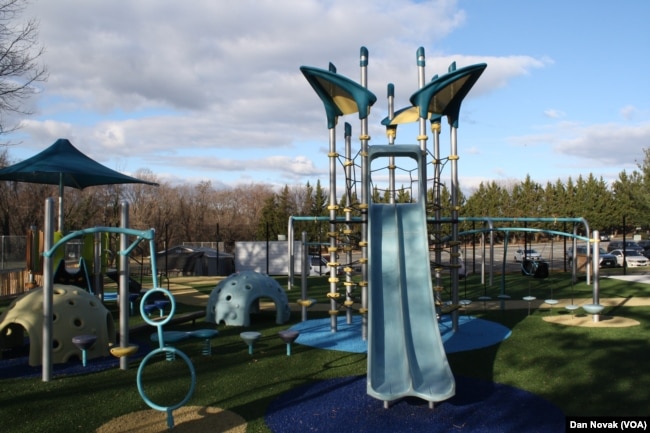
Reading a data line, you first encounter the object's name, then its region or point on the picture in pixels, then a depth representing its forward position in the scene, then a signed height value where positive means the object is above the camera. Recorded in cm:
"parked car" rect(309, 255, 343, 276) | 3266 -249
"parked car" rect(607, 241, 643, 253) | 3950 -207
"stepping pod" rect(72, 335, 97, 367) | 845 -185
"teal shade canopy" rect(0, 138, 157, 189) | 1355 +175
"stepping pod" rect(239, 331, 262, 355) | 949 -204
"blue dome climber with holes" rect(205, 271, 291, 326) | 1266 -177
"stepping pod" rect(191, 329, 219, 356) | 914 -196
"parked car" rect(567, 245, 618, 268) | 3181 -244
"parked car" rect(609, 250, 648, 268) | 3388 -255
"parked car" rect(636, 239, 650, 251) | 4009 -206
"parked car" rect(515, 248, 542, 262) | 4057 -263
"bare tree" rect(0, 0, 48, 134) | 1884 +631
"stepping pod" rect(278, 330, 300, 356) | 932 -199
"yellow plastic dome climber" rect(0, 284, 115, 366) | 886 -165
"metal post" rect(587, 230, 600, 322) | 1323 -119
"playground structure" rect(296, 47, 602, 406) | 718 -28
